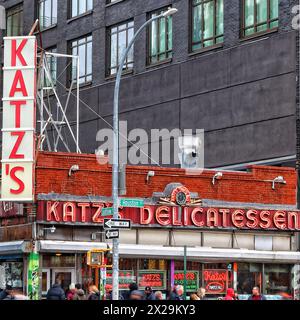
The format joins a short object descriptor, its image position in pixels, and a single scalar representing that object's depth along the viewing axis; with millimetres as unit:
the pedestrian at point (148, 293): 22316
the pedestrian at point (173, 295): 22141
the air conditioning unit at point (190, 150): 42000
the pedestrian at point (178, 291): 22375
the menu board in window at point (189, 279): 32134
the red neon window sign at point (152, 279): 31531
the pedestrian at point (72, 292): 22912
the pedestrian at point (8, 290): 19403
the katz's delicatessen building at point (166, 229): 29938
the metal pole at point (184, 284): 31238
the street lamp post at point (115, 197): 25656
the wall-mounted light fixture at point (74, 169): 30422
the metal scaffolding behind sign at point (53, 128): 49844
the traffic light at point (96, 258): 25594
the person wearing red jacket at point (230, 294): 22858
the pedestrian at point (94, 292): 22834
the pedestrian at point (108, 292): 28700
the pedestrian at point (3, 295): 19459
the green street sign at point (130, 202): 25406
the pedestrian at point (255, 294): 21306
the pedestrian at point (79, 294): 22116
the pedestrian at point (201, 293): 21906
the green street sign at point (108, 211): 25812
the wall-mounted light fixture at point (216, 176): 33562
